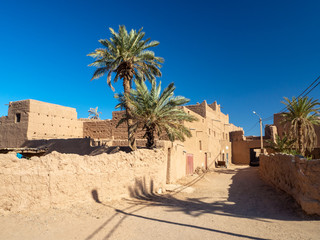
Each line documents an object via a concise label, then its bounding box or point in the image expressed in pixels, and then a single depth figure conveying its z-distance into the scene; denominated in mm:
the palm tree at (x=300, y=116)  17703
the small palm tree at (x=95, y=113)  48844
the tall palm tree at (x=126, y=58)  14852
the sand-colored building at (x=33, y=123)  21375
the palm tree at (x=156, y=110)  13562
